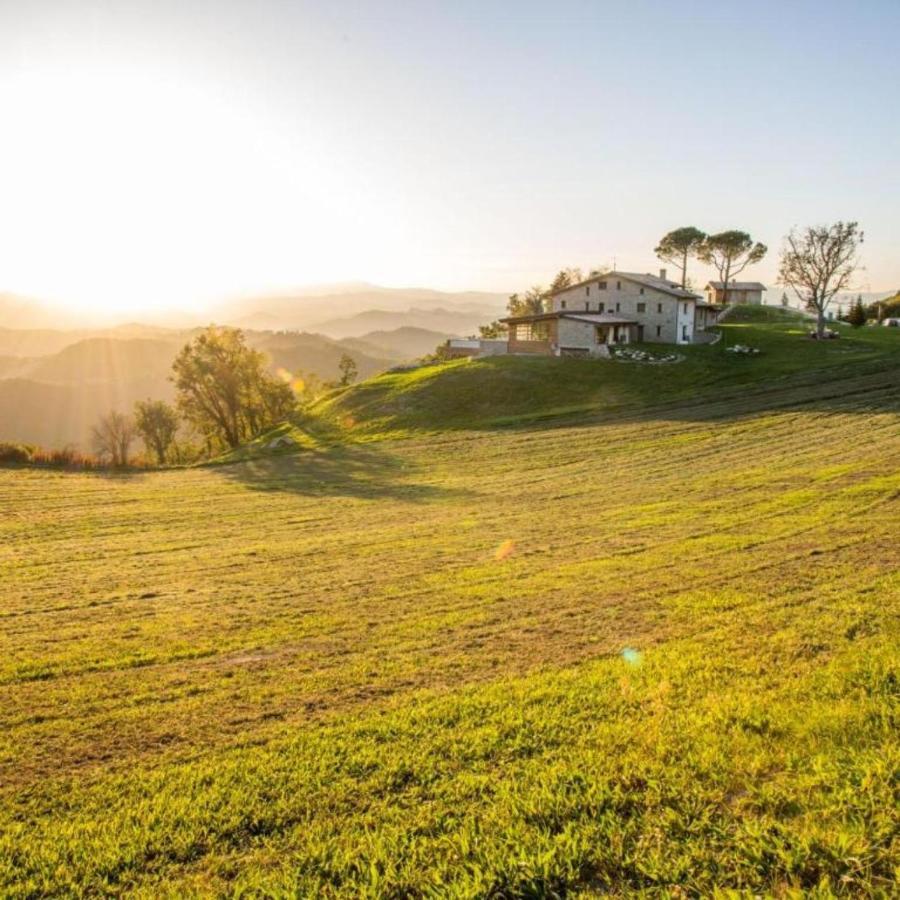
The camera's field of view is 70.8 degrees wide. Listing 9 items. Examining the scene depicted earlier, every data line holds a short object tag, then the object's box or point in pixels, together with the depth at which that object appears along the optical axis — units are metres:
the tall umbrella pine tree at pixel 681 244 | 105.25
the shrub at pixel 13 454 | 38.40
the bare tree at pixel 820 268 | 65.25
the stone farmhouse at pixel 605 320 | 63.72
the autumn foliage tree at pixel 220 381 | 62.50
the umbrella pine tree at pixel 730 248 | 103.56
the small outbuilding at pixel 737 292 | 110.50
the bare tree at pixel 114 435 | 70.56
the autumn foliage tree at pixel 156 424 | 75.94
